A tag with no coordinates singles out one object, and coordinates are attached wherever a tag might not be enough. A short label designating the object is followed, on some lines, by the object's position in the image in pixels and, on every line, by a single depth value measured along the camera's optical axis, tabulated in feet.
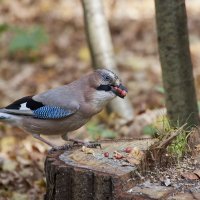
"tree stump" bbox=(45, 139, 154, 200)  25.75
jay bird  31.37
